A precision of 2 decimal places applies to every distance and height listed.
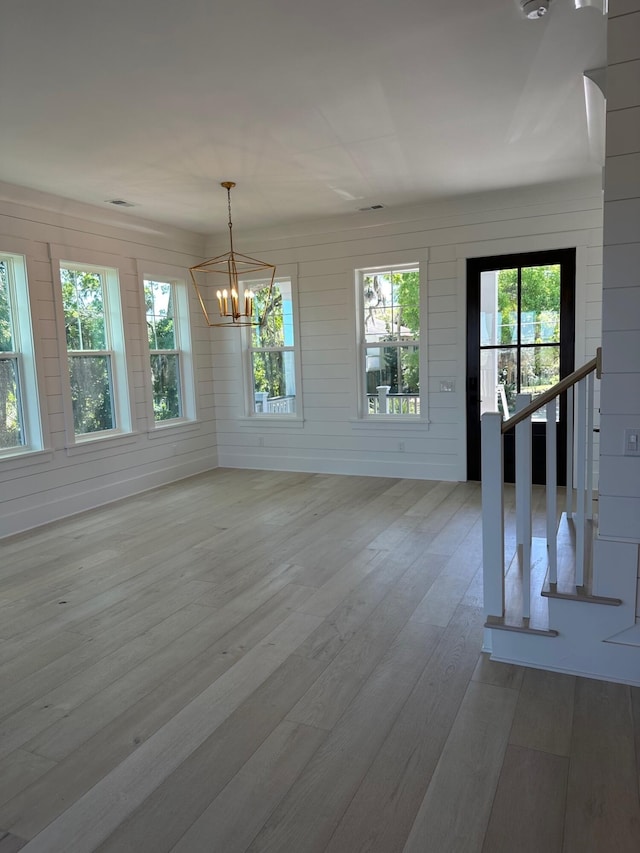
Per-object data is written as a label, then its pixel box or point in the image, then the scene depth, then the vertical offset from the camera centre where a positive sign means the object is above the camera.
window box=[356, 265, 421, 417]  6.16 +0.15
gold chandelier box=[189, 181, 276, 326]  6.78 +0.89
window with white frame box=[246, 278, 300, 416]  6.78 +0.02
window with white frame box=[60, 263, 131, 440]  5.44 +0.15
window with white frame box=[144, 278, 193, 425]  6.38 +0.16
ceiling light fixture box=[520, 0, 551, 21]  2.45 +1.45
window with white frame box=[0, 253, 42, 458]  4.82 +0.03
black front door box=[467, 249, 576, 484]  5.52 +0.14
